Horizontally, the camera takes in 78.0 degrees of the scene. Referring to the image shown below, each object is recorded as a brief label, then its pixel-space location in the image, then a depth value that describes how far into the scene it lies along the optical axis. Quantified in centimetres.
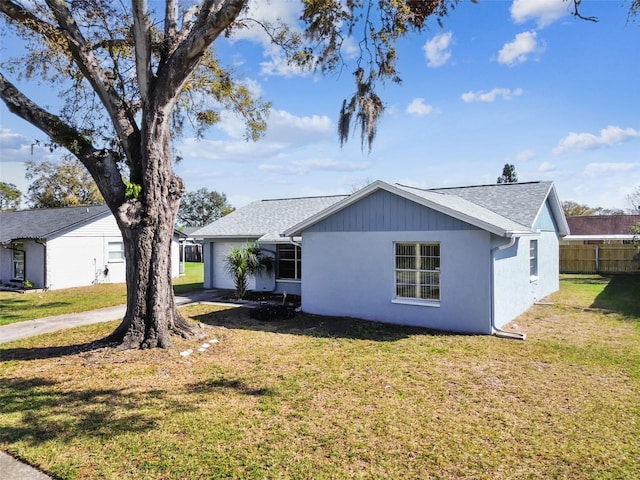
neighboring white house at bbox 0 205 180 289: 1955
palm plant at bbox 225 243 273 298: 1545
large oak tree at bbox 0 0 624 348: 761
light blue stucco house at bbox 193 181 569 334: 974
